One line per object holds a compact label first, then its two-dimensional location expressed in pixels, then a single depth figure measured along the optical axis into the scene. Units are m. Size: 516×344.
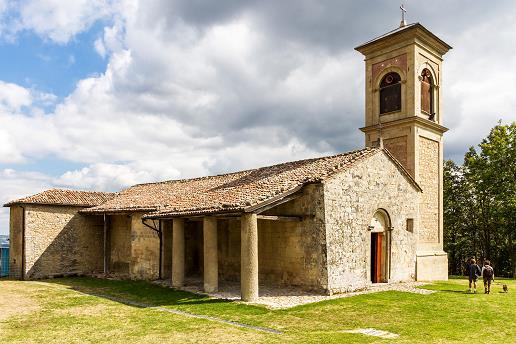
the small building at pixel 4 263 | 22.97
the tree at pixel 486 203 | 28.30
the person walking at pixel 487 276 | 15.50
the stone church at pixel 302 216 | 14.70
